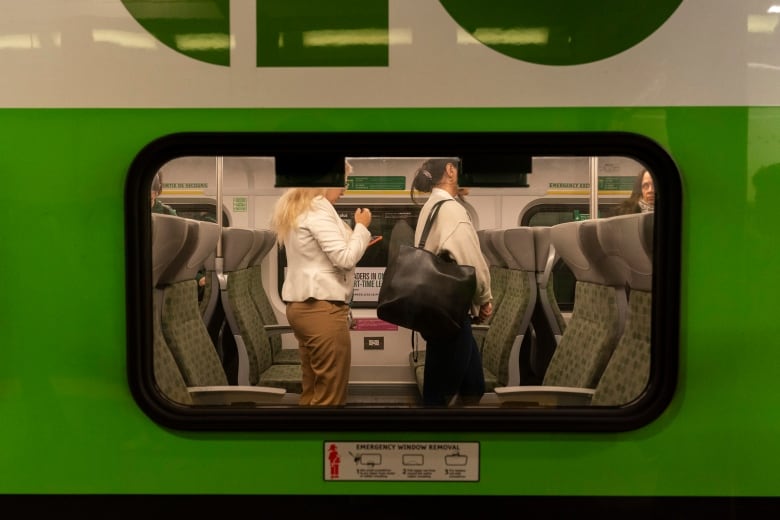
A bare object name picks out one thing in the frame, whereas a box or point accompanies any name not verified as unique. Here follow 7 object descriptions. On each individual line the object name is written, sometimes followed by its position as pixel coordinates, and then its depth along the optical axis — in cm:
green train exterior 141
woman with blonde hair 275
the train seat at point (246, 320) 441
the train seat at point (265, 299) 527
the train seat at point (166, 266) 188
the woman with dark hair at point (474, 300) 232
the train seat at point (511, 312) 433
